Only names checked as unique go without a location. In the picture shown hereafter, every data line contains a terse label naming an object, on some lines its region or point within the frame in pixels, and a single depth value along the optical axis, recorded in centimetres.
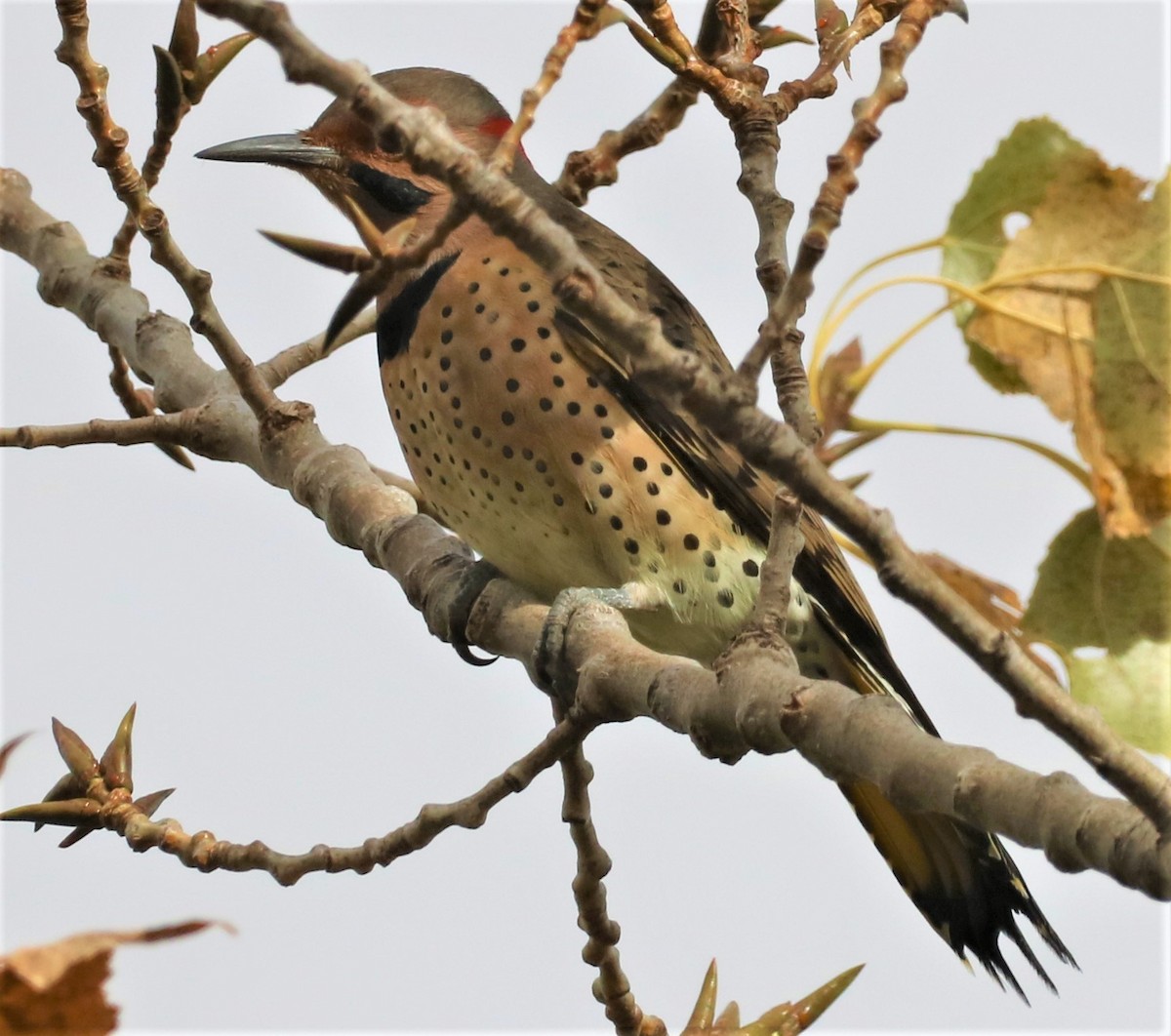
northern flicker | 684
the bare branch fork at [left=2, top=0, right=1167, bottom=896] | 496
